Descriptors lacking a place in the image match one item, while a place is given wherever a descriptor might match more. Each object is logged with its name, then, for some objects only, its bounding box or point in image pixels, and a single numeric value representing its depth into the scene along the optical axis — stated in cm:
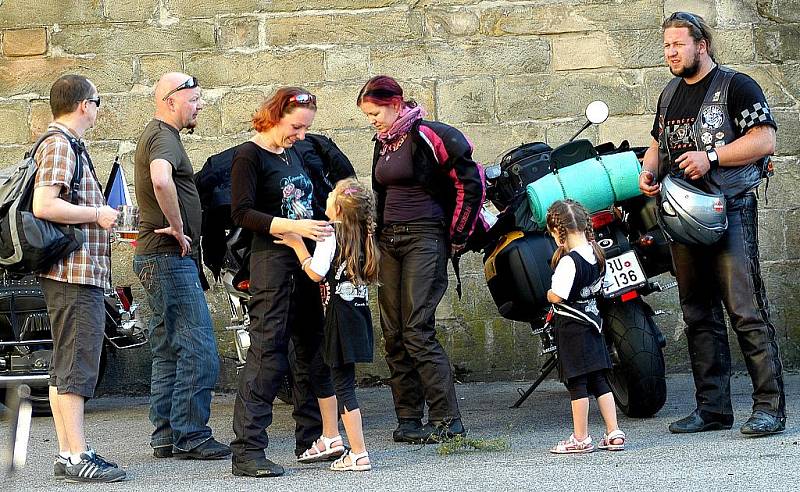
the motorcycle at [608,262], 1250
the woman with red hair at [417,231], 1207
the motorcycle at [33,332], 1406
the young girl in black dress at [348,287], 1052
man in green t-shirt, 1169
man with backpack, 1048
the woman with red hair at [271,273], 1058
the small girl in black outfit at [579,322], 1110
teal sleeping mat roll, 1250
